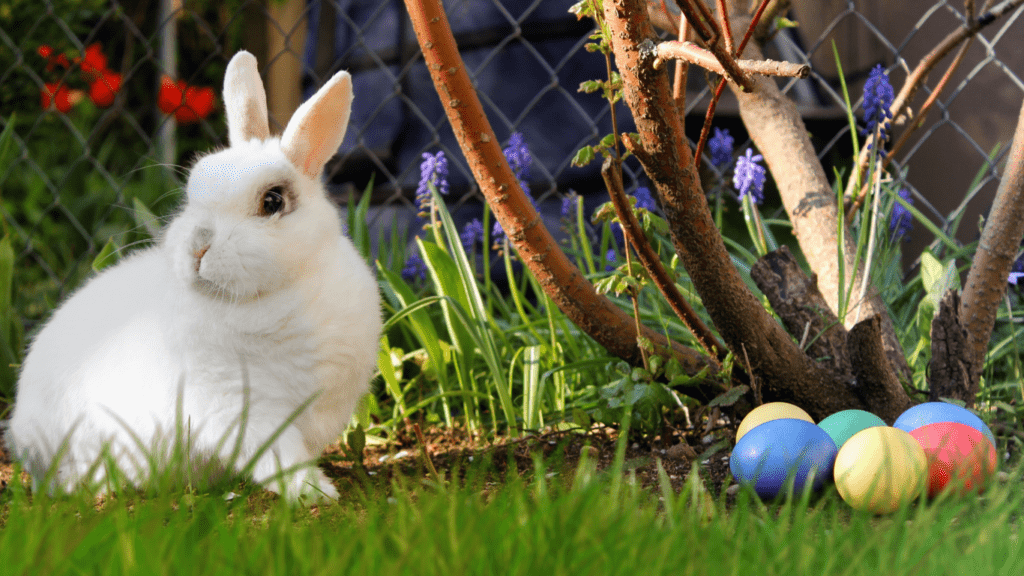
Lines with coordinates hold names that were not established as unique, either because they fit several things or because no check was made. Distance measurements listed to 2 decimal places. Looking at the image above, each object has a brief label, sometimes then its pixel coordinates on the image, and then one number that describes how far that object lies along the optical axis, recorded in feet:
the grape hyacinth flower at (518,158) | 12.82
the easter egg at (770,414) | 12.00
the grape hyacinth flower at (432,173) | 12.69
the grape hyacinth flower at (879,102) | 12.46
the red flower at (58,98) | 18.40
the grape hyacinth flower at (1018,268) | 12.57
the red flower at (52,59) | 18.62
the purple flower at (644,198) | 12.70
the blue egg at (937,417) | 11.92
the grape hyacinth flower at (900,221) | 12.84
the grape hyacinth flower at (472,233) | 12.95
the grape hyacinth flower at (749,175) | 12.54
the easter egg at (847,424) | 11.96
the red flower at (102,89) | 21.61
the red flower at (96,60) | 19.87
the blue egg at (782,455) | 11.83
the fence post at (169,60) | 19.78
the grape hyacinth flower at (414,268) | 13.36
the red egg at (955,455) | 11.78
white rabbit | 11.80
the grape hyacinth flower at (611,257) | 12.79
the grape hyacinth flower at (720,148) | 12.86
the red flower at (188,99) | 20.10
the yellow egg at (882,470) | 11.75
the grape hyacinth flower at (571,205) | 13.40
